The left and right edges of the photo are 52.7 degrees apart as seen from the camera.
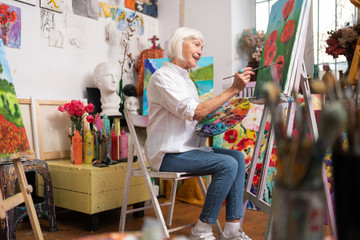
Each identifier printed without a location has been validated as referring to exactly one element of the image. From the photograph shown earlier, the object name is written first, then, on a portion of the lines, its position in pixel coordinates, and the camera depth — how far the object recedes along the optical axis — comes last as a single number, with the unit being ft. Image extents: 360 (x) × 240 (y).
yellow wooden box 7.30
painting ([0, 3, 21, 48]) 8.21
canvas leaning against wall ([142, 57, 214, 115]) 9.80
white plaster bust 9.46
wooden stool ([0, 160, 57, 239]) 6.64
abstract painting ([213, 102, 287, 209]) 8.73
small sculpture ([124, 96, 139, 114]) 10.11
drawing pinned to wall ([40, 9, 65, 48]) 9.09
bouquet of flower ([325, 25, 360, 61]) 7.32
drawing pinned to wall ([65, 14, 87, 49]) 9.65
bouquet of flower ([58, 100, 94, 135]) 8.34
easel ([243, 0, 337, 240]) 5.16
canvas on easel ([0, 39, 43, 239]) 5.11
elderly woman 5.73
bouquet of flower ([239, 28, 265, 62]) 10.89
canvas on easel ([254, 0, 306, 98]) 5.22
